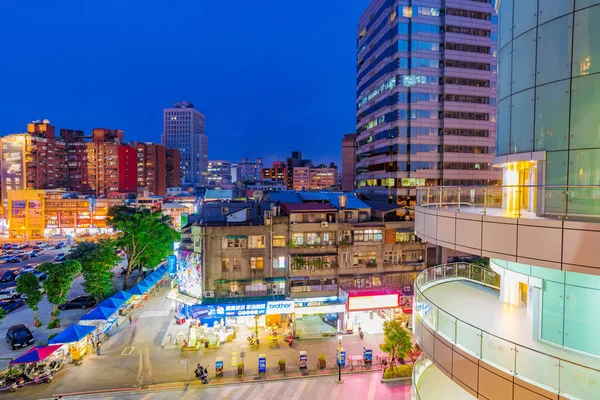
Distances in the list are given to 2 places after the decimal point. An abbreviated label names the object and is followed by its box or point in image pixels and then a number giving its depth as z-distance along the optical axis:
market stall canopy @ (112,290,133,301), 37.84
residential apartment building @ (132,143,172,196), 166.50
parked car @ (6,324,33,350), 31.72
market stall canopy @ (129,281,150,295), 42.16
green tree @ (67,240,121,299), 40.56
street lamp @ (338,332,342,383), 27.34
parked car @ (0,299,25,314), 41.32
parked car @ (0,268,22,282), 55.28
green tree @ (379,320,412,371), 28.00
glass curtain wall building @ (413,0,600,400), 7.80
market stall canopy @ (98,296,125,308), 35.31
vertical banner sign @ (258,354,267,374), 28.31
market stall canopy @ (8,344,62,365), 25.80
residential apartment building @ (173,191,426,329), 35.88
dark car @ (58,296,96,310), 42.77
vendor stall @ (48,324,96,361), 28.75
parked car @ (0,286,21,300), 44.97
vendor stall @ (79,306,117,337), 32.50
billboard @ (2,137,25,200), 119.69
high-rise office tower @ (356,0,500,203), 58.97
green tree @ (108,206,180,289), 49.28
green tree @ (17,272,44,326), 34.38
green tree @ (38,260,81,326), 35.69
